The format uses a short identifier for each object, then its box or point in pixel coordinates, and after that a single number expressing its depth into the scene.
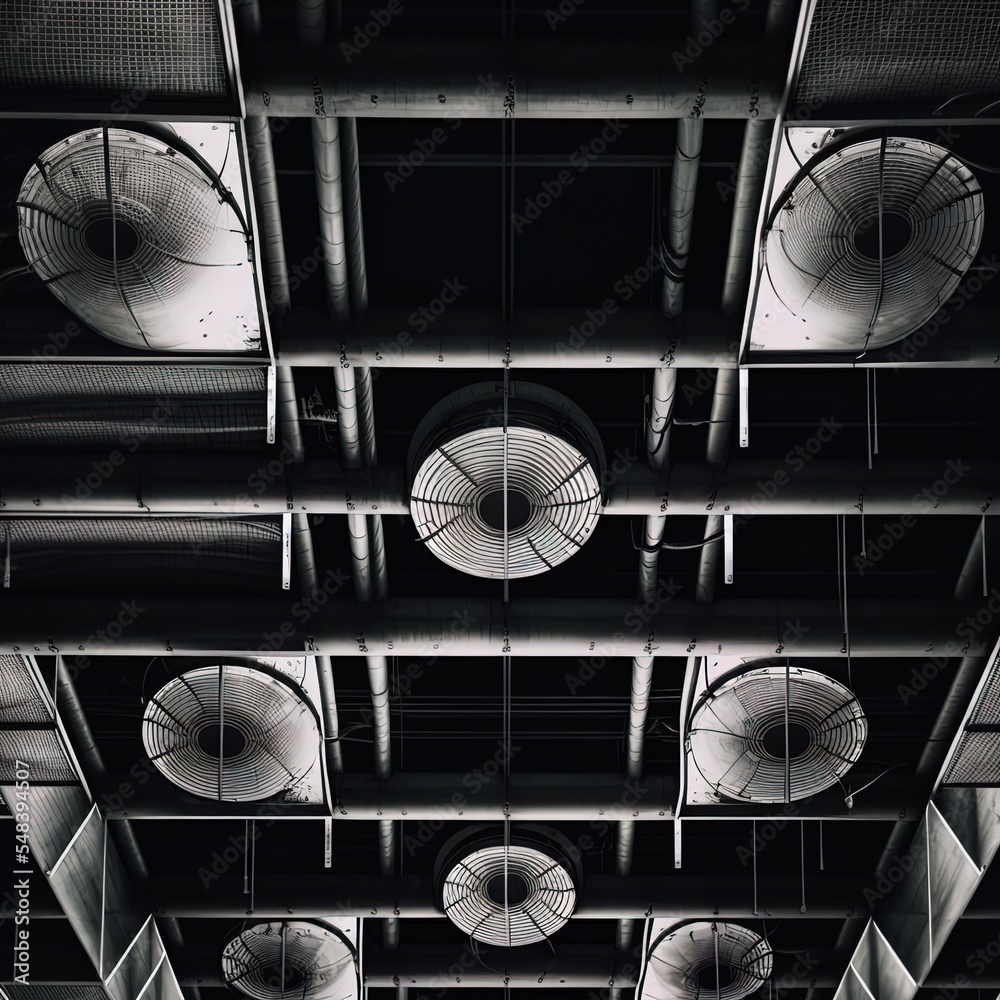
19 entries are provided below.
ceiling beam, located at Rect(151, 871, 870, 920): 12.34
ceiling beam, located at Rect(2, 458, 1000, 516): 9.12
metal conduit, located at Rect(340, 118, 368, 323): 7.48
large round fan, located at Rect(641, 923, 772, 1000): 12.47
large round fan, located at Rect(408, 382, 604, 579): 8.42
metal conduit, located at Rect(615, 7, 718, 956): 7.36
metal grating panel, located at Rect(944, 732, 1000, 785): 10.50
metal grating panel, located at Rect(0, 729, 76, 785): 10.56
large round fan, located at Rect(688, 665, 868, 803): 10.05
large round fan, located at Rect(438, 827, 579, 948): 11.58
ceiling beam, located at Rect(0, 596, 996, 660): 9.95
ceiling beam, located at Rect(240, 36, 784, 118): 6.94
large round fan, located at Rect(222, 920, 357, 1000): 12.54
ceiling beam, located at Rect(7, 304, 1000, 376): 8.30
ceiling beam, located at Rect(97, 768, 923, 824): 11.33
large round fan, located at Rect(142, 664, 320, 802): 10.08
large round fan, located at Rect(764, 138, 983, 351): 6.86
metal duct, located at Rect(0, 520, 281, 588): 9.77
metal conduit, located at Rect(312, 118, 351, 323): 7.24
